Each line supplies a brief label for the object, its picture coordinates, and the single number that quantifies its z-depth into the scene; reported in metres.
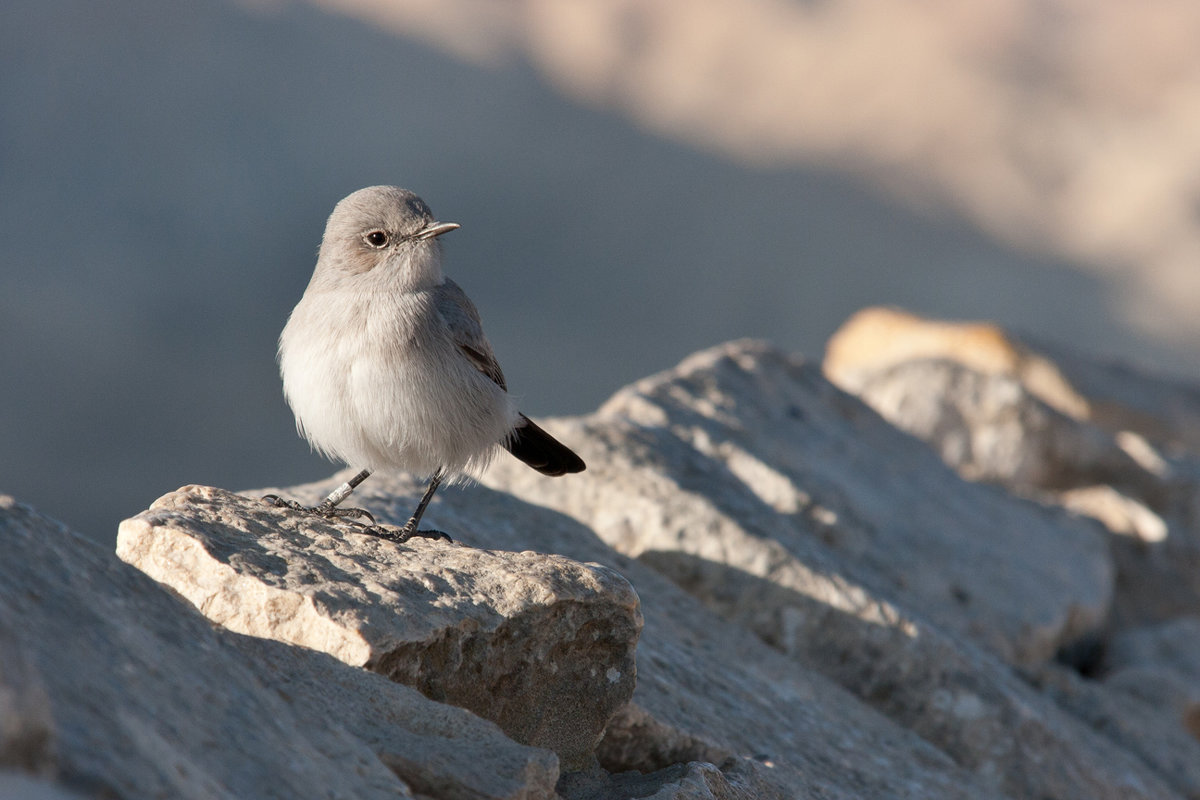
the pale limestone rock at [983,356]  19.31
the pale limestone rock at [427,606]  5.30
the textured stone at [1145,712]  9.80
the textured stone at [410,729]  4.51
